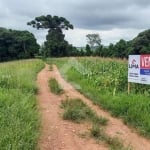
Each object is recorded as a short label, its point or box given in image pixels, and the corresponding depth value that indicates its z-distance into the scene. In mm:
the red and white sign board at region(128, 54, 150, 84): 5264
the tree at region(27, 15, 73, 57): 36070
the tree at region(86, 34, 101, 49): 43443
